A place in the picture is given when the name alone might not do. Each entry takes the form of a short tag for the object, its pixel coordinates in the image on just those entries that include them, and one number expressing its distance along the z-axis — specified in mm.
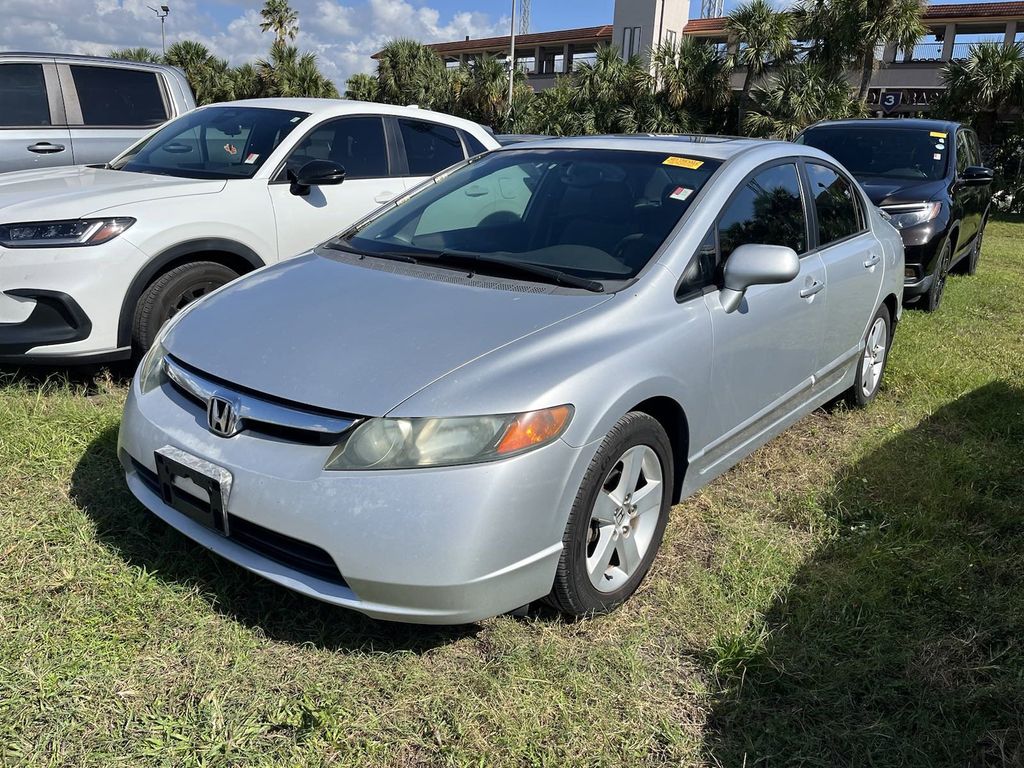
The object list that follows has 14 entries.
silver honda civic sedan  2225
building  33594
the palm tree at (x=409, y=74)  34188
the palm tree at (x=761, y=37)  24312
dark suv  6762
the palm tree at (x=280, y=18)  46625
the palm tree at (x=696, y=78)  24703
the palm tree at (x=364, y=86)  37041
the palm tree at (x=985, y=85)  20672
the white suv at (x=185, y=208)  3977
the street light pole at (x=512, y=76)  30359
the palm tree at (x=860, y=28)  22969
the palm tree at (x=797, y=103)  21359
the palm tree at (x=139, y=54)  42228
